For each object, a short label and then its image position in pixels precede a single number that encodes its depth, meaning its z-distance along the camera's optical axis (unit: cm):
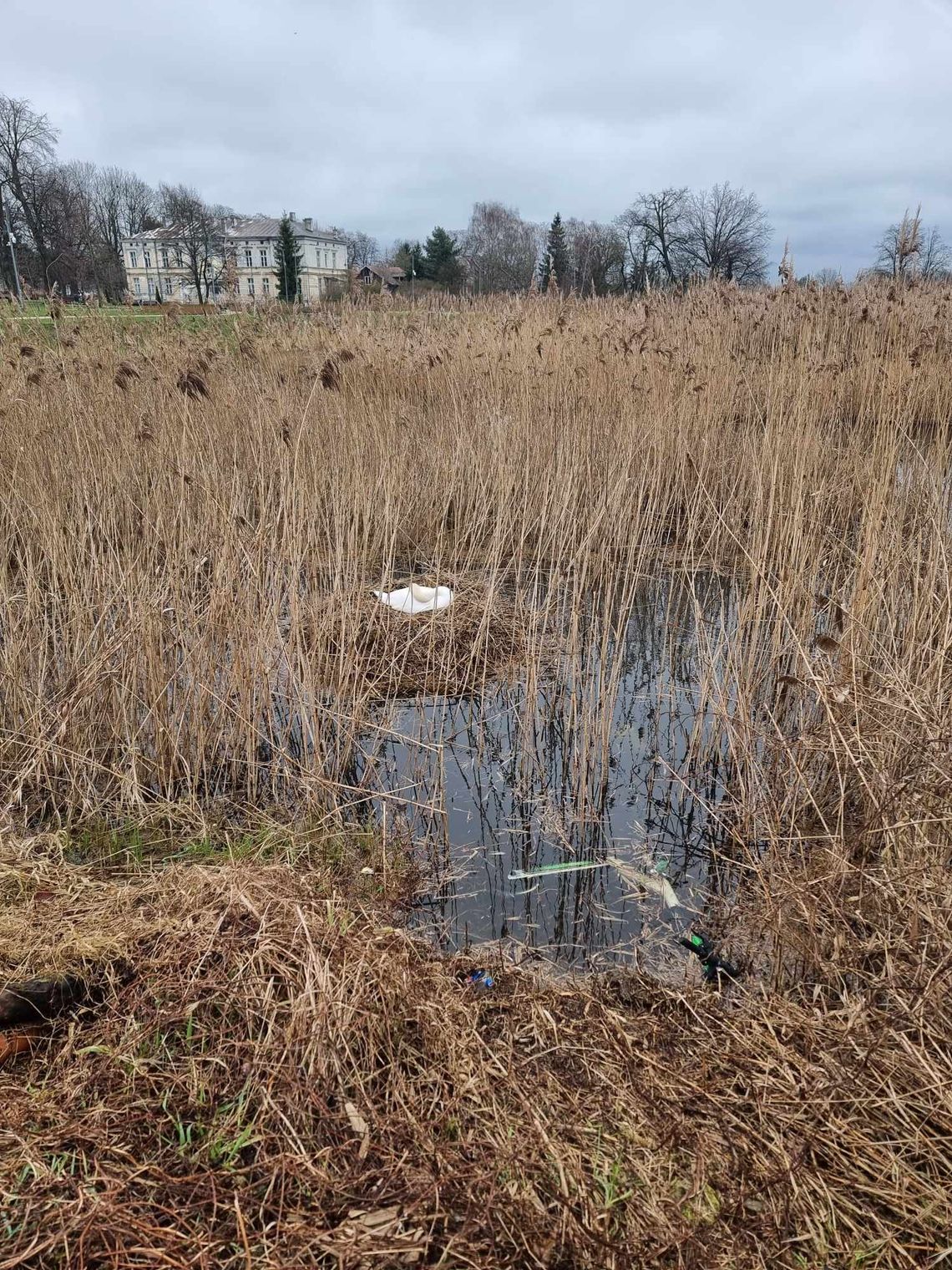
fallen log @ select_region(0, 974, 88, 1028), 162
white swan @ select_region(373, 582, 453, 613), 381
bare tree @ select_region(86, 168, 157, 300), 4415
